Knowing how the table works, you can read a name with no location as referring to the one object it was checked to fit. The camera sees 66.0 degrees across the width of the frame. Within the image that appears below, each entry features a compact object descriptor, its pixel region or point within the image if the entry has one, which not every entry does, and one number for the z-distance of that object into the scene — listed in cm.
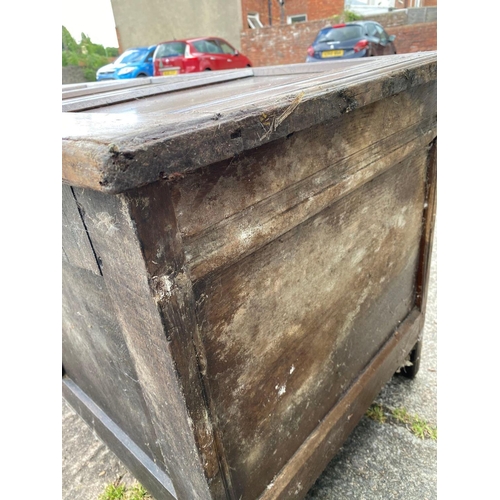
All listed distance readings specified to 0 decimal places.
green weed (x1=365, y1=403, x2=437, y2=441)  156
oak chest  57
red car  809
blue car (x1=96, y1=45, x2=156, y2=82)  852
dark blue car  743
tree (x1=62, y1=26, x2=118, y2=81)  1188
